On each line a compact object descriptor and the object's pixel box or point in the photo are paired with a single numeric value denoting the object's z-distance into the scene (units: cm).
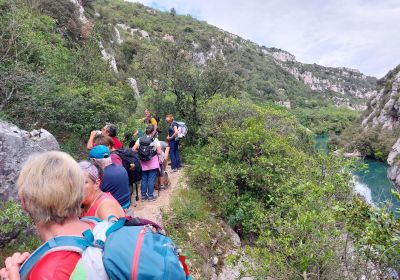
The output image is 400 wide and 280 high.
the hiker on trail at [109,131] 599
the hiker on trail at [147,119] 995
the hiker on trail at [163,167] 877
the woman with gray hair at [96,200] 260
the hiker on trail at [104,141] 492
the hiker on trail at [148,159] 723
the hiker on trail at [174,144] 957
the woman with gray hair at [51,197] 167
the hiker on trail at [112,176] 367
